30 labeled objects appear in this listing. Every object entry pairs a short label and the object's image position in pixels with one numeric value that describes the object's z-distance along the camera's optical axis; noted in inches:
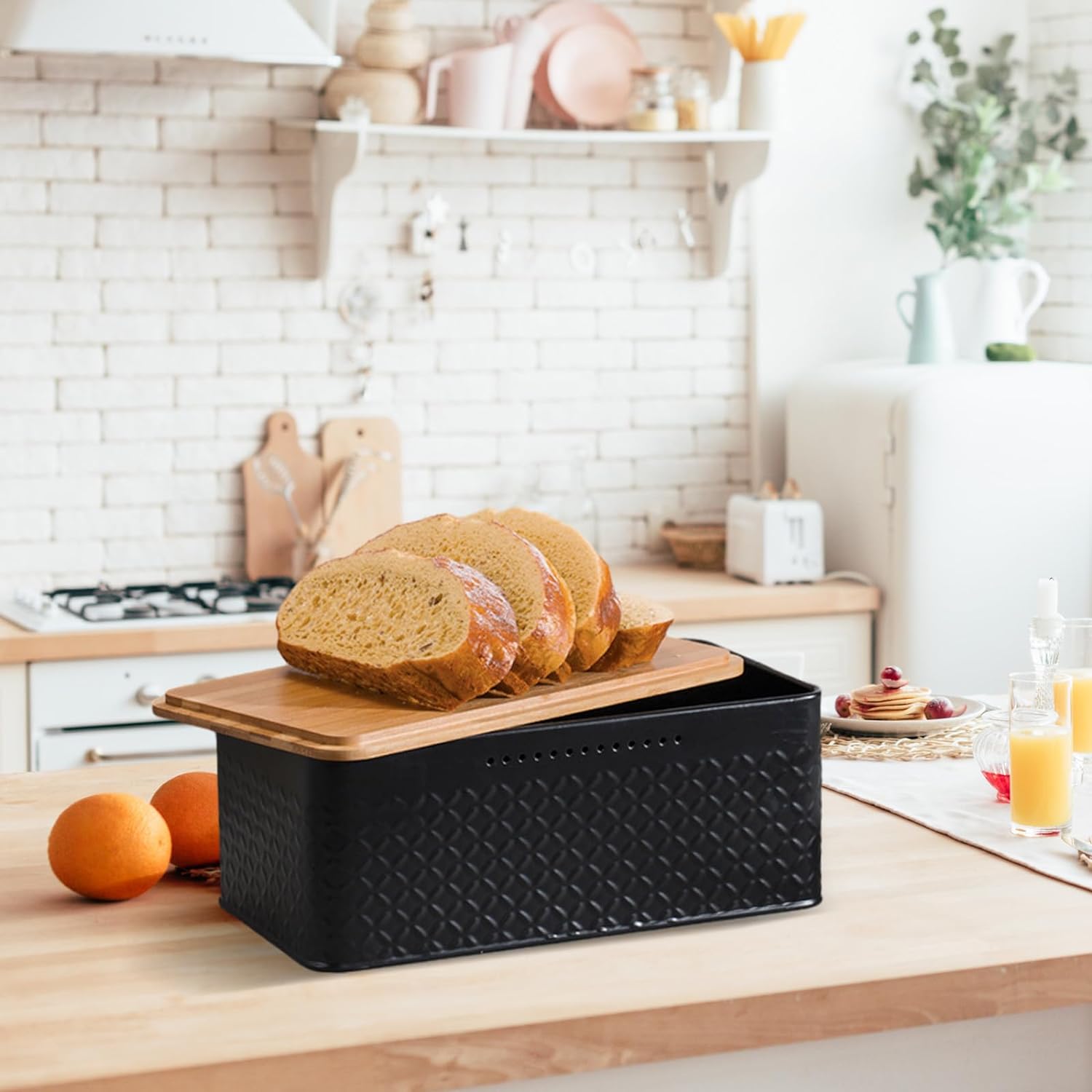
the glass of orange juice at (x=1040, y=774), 64.8
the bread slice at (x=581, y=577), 56.4
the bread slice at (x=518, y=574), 53.9
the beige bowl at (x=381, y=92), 142.8
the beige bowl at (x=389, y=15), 143.6
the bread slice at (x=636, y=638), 57.4
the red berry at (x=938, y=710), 84.7
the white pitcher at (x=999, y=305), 156.4
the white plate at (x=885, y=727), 82.4
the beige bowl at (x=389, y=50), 143.4
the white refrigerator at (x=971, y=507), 139.9
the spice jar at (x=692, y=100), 151.9
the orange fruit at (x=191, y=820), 61.7
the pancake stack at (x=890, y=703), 83.4
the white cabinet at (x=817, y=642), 142.0
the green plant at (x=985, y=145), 159.0
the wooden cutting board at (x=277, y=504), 150.8
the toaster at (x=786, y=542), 146.5
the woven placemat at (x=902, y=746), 79.3
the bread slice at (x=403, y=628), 52.1
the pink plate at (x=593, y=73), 152.2
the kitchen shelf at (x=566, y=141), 141.4
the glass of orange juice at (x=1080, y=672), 75.2
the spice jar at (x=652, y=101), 149.6
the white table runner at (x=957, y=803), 62.5
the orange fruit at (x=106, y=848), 57.6
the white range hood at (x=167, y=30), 124.2
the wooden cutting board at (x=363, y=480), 152.3
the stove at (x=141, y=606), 130.9
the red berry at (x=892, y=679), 84.7
